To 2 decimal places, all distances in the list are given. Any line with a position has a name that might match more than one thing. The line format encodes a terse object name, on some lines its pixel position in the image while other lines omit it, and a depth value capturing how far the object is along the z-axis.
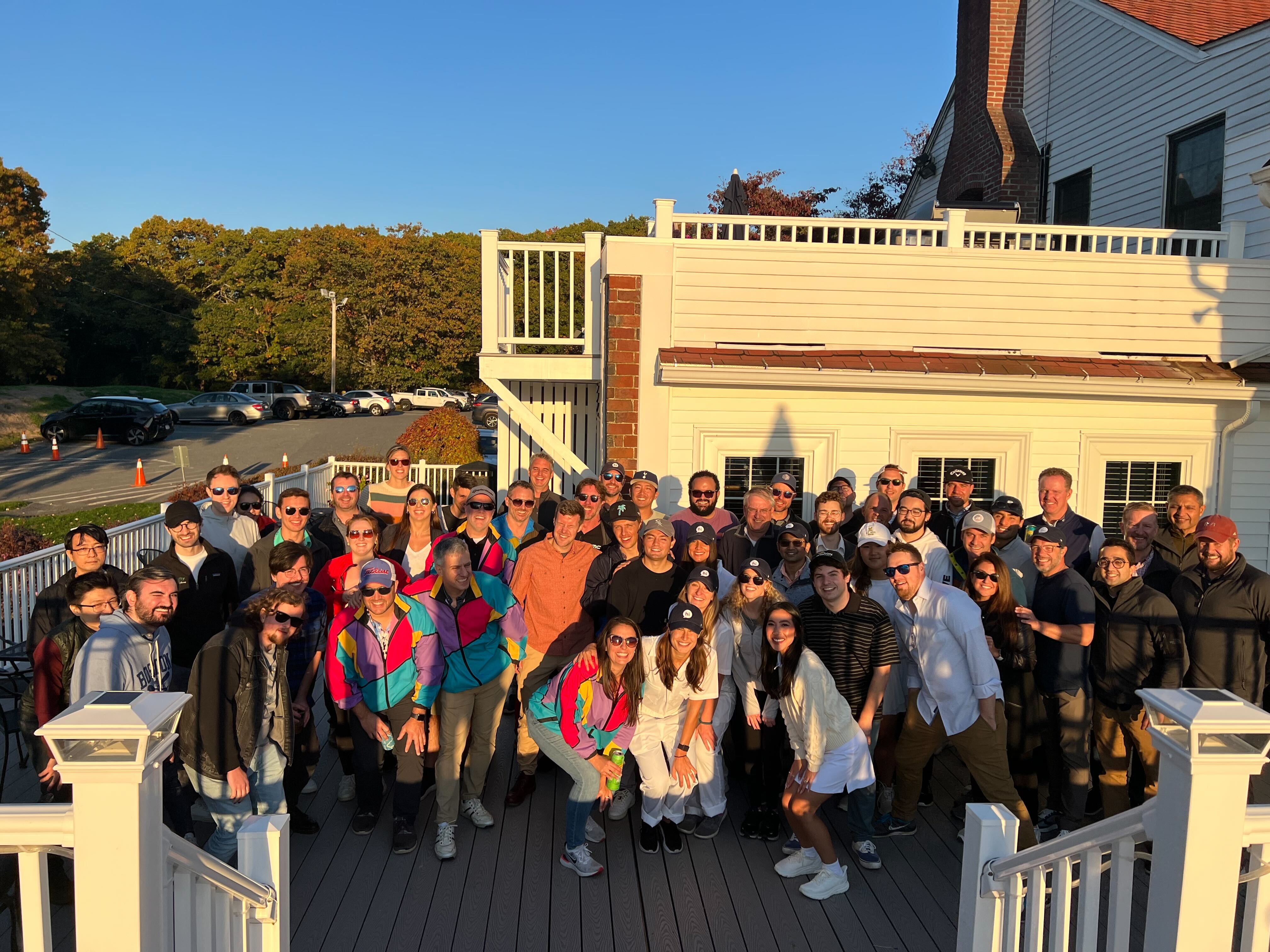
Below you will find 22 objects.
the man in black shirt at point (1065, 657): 4.52
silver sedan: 36.56
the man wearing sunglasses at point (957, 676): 4.24
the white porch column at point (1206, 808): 2.10
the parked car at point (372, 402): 44.38
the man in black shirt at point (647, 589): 4.95
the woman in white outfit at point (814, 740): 4.09
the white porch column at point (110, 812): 1.95
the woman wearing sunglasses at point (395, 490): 6.39
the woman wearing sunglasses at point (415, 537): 5.42
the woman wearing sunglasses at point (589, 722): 4.33
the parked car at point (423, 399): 48.34
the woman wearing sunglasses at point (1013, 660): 4.54
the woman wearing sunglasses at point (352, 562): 4.91
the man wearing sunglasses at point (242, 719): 3.75
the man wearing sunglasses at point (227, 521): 5.64
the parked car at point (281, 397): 40.28
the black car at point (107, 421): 29.59
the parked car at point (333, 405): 42.00
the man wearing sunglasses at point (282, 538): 5.29
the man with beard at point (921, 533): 5.13
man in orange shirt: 5.02
